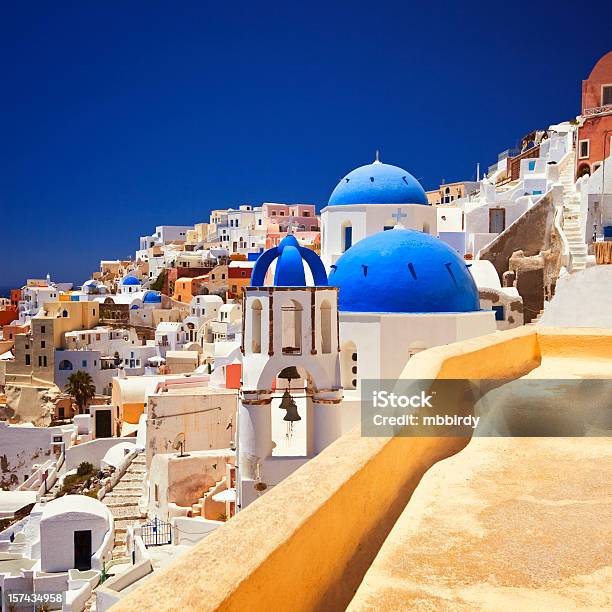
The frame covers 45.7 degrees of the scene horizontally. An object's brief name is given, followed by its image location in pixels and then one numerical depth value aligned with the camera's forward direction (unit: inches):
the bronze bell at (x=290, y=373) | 475.6
